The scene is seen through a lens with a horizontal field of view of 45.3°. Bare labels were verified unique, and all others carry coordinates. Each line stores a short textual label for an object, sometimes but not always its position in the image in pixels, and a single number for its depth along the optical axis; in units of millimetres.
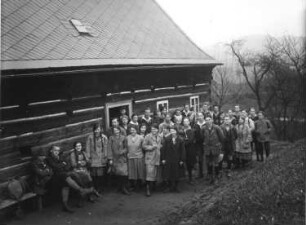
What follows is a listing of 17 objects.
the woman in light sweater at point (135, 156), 9836
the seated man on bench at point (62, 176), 8633
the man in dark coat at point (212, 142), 10555
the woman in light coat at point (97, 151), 9844
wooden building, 8742
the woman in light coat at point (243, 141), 11646
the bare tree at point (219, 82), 42812
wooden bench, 7755
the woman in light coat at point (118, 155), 9828
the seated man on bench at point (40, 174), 8461
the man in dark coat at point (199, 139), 10945
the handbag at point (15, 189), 7984
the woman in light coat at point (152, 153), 9805
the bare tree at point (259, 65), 34625
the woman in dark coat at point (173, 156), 9820
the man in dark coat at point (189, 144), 10570
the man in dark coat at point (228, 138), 11211
